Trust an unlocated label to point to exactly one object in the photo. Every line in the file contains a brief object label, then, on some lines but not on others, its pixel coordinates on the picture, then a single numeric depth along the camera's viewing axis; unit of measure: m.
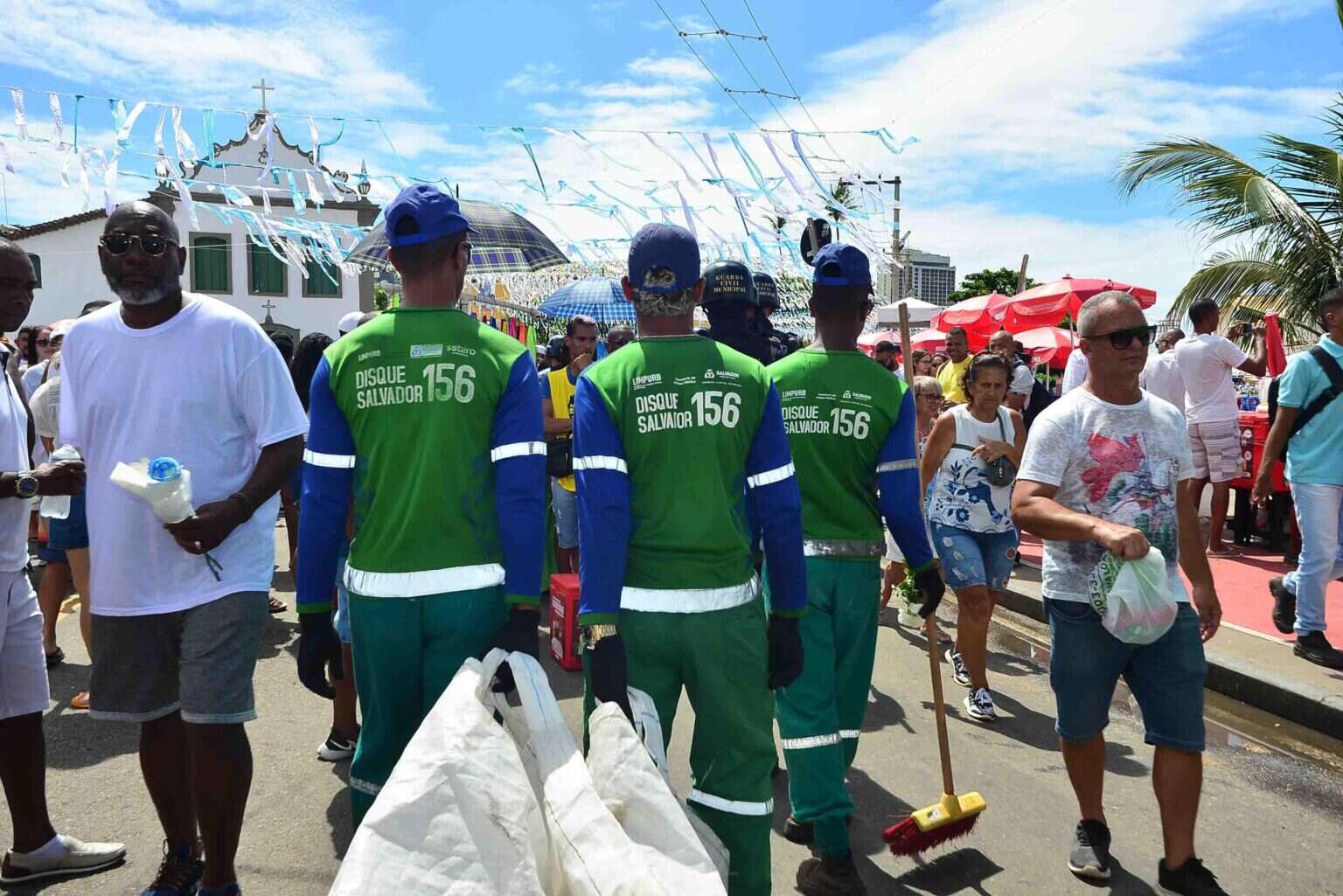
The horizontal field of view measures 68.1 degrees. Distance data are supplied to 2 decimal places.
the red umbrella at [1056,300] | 13.34
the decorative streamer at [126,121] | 9.08
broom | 3.59
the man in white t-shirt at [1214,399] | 9.20
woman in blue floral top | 5.31
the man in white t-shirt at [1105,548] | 3.42
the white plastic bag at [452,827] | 1.47
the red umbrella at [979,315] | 15.55
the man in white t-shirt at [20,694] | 3.38
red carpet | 7.21
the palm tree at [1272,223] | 10.82
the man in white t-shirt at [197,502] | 2.98
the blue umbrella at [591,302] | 12.04
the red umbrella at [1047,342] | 15.90
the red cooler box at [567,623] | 5.75
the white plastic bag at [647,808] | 1.58
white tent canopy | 18.81
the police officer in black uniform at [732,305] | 4.49
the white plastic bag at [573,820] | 1.50
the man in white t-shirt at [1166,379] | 9.75
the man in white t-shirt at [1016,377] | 8.59
